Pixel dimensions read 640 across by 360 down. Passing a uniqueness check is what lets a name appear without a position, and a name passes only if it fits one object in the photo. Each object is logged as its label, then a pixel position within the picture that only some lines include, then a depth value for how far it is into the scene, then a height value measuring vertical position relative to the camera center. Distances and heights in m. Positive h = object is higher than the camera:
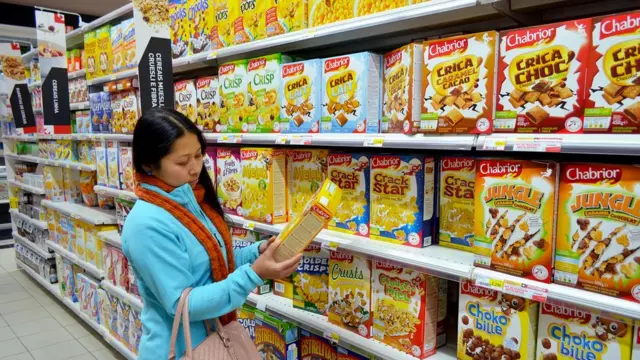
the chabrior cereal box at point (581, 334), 1.32 -0.64
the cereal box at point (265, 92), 2.34 +0.24
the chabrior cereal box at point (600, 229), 1.28 -0.30
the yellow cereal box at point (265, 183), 2.36 -0.26
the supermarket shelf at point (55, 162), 4.11 -0.27
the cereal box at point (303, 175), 2.29 -0.21
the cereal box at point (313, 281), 2.27 -0.77
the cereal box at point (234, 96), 2.51 +0.23
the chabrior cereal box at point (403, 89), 1.71 +0.18
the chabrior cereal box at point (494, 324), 1.51 -0.69
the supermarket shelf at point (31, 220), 5.09 -1.03
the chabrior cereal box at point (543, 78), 1.33 +0.17
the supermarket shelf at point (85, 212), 3.86 -0.72
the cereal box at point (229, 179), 2.58 -0.26
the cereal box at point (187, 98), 2.90 +0.26
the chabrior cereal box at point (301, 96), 2.14 +0.19
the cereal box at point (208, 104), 2.75 +0.20
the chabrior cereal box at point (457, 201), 1.80 -0.29
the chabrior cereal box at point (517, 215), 1.42 -0.28
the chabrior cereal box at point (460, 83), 1.50 +0.18
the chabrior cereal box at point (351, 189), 2.06 -0.26
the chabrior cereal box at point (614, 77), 1.23 +0.16
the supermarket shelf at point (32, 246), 5.13 -1.37
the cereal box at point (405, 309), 1.81 -0.74
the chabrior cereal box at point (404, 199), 1.85 -0.28
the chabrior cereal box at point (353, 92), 1.94 +0.19
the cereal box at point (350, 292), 2.01 -0.75
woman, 1.50 -0.39
